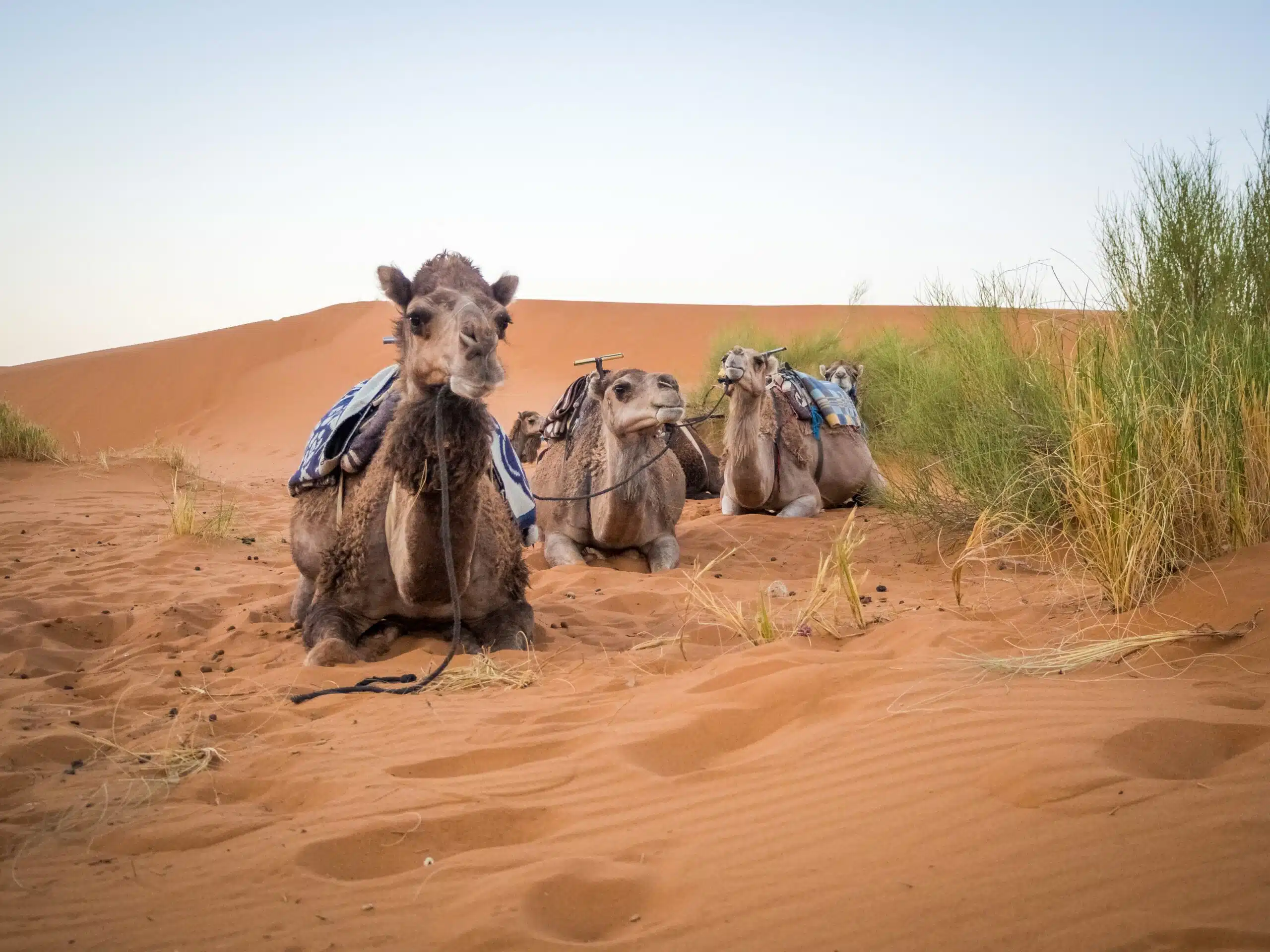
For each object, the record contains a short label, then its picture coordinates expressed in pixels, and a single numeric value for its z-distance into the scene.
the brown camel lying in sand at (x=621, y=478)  7.55
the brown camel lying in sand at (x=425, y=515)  4.36
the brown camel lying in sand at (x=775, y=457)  8.93
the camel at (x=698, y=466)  11.30
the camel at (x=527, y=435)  12.36
